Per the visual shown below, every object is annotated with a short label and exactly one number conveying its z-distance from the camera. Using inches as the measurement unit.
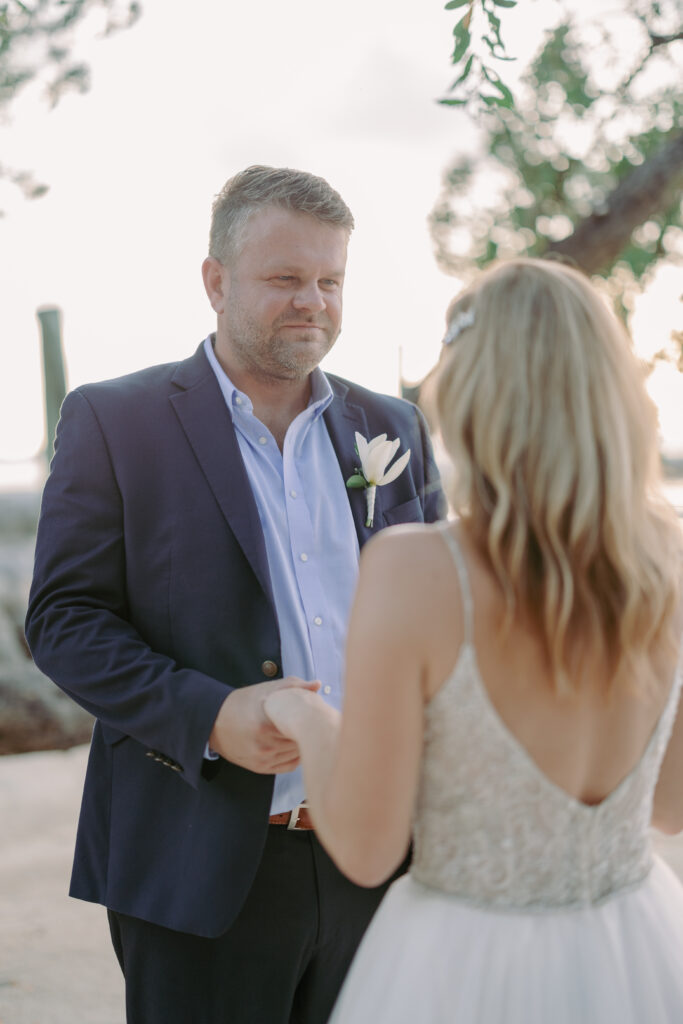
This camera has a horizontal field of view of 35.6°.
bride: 63.2
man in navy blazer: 95.6
